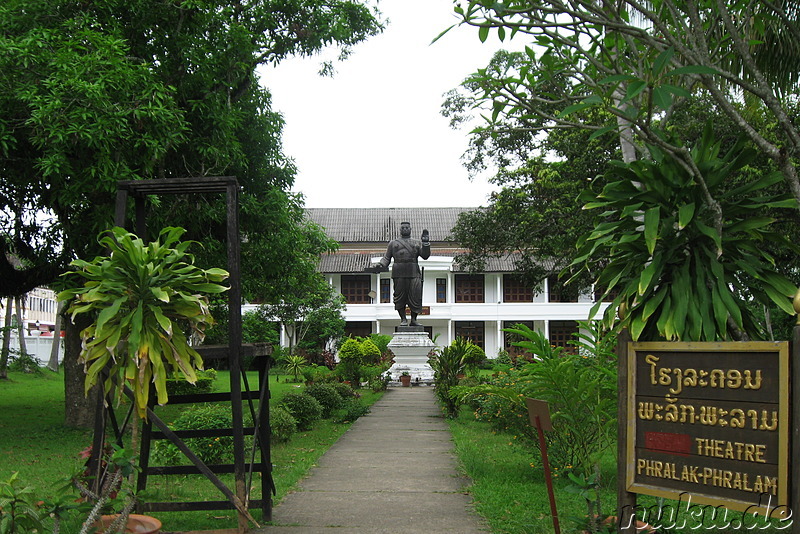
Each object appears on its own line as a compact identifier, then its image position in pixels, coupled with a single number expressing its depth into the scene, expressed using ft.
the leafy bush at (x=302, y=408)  38.09
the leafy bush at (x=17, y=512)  11.68
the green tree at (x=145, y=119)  28.94
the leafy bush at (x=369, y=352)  69.31
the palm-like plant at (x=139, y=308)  14.62
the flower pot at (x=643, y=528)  13.10
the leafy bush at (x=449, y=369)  42.86
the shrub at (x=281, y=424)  32.53
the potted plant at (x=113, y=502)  13.17
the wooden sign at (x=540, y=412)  13.76
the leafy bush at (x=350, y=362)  64.03
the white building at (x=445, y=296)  133.59
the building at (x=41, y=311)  221.01
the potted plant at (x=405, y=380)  68.85
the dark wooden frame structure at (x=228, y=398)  15.83
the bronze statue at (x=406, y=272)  74.02
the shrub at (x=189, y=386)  58.90
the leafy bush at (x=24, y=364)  85.92
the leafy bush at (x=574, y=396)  19.60
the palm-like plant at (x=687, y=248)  13.89
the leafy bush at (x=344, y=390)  48.78
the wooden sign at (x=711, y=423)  11.41
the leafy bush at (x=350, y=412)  41.96
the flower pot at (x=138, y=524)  14.33
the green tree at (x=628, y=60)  14.14
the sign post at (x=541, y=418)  13.74
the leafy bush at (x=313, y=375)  57.72
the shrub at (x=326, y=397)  43.80
